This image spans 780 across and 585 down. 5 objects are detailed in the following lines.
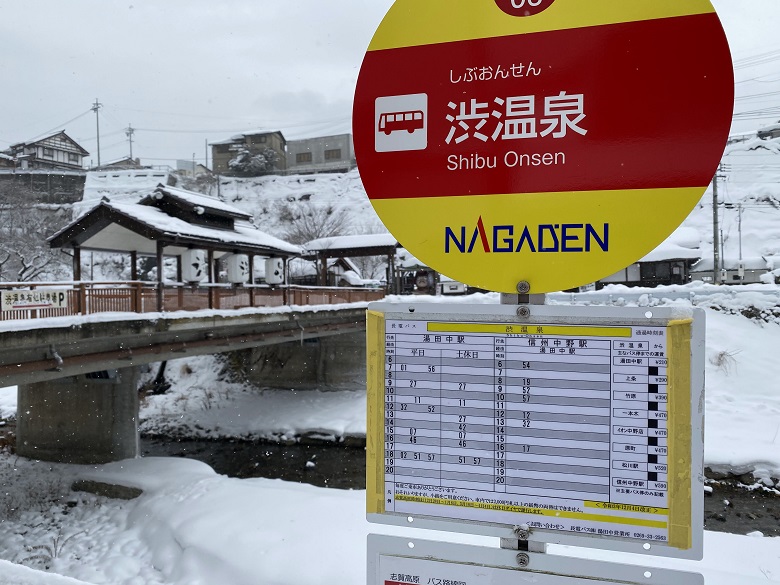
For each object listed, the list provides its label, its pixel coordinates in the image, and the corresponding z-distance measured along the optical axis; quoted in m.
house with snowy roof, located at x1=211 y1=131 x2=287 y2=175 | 74.00
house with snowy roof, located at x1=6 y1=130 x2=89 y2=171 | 51.53
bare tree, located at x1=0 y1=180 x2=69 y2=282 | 30.38
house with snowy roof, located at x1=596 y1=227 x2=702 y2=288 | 31.77
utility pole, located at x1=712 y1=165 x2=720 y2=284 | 24.68
